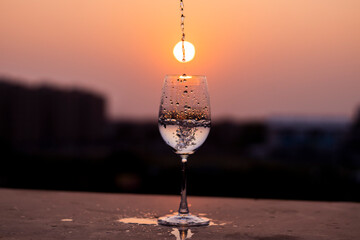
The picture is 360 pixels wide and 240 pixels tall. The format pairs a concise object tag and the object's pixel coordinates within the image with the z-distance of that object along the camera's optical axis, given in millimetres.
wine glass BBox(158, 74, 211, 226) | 1030
